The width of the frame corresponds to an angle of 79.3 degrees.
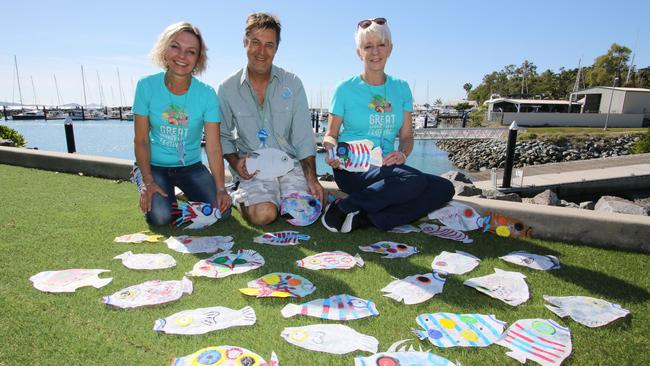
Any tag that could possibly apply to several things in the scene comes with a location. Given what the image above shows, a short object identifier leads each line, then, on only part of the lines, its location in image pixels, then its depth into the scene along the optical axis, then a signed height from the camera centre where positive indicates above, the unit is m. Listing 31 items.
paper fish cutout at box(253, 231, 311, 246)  2.61 -0.94
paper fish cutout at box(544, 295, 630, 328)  1.70 -0.91
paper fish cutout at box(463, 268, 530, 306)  1.88 -0.91
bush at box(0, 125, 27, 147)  8.75 -0.96
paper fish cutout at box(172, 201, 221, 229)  2.89 -0.85
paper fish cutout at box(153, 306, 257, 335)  1.56 -0.91
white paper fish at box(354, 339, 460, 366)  1.40 -0.91
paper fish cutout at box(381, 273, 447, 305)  1.86 -0.91
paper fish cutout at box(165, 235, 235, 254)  2.45 -0.94
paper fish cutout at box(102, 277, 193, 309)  1.75 -0.91
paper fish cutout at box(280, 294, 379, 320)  1.69 -0.91
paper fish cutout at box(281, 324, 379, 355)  1.48 -0.91
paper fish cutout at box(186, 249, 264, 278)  2.09 -0.92
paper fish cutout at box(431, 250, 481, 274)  2.21 -0.92
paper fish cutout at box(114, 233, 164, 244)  2.56 -0.93
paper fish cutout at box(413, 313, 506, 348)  1.53 -0.91
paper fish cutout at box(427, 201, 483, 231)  2.88 -0.83
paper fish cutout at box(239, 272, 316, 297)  1.87 -0.91
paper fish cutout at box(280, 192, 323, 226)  2.97 -0.82
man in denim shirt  3.06 -0.26
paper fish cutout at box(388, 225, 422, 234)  2.88 -0.93
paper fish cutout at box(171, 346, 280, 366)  1.37 -0.91
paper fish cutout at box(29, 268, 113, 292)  1.88 -0.91
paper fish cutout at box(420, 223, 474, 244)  2.72 -0.92
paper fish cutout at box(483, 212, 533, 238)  2.77 -0.86
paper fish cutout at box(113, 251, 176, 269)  2.17 -0.92
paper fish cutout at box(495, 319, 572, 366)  1.45 -0.91
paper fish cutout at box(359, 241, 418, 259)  2.41 -0.92
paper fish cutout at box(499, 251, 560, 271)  2.25 -0.91
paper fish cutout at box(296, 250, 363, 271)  2.22 -0.92
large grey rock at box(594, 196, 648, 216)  3.57 -0.94
